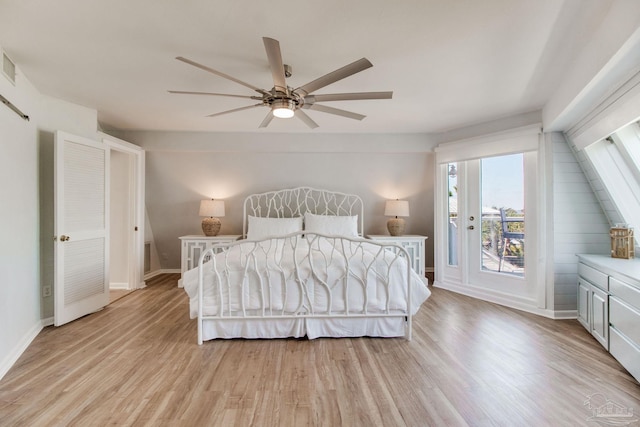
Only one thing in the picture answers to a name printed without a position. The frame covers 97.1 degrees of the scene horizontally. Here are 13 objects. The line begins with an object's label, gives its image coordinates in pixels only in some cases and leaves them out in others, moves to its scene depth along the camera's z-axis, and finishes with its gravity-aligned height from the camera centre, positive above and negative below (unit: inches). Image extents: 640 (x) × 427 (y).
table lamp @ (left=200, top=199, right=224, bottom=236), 166.6 +0.2
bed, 96.0 -28.1
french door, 130.3 -7.3
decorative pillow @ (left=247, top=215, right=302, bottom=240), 154.5 -6.6
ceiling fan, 65.0 +34.1
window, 90.5 +15.3
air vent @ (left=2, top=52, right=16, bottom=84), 82.3 +44.1
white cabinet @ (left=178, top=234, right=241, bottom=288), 165.6 -18.1
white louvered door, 108.0 -4.9
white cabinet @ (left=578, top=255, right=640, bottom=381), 75.9 -28.5
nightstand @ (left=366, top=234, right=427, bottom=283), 167.3 -19.3
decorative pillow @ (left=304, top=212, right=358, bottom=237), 157.2 -5.7
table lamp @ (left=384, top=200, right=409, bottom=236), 170.4 +0.4
